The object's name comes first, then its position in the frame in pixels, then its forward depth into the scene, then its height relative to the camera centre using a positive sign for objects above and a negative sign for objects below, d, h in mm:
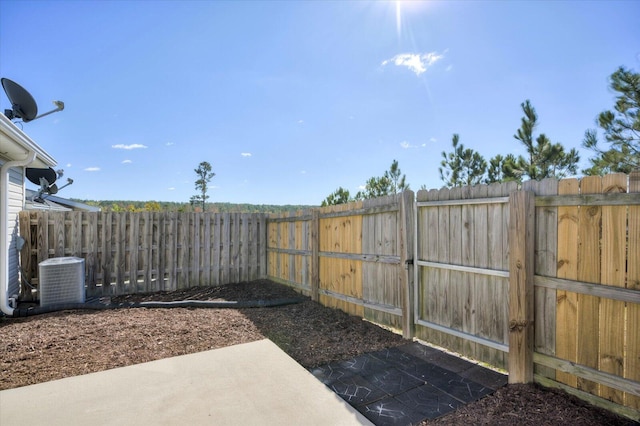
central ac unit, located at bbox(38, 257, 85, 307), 5000 -1190
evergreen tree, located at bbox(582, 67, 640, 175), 8086 +2357
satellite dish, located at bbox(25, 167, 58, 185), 7387 +893
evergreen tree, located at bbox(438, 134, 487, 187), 15945 +2505
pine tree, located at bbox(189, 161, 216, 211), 32562 +3198
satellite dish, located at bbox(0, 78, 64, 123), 4824 +1808
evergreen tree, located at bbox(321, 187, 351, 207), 15789 +808
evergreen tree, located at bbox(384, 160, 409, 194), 17875 +2054
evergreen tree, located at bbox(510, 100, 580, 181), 11281 +2127
